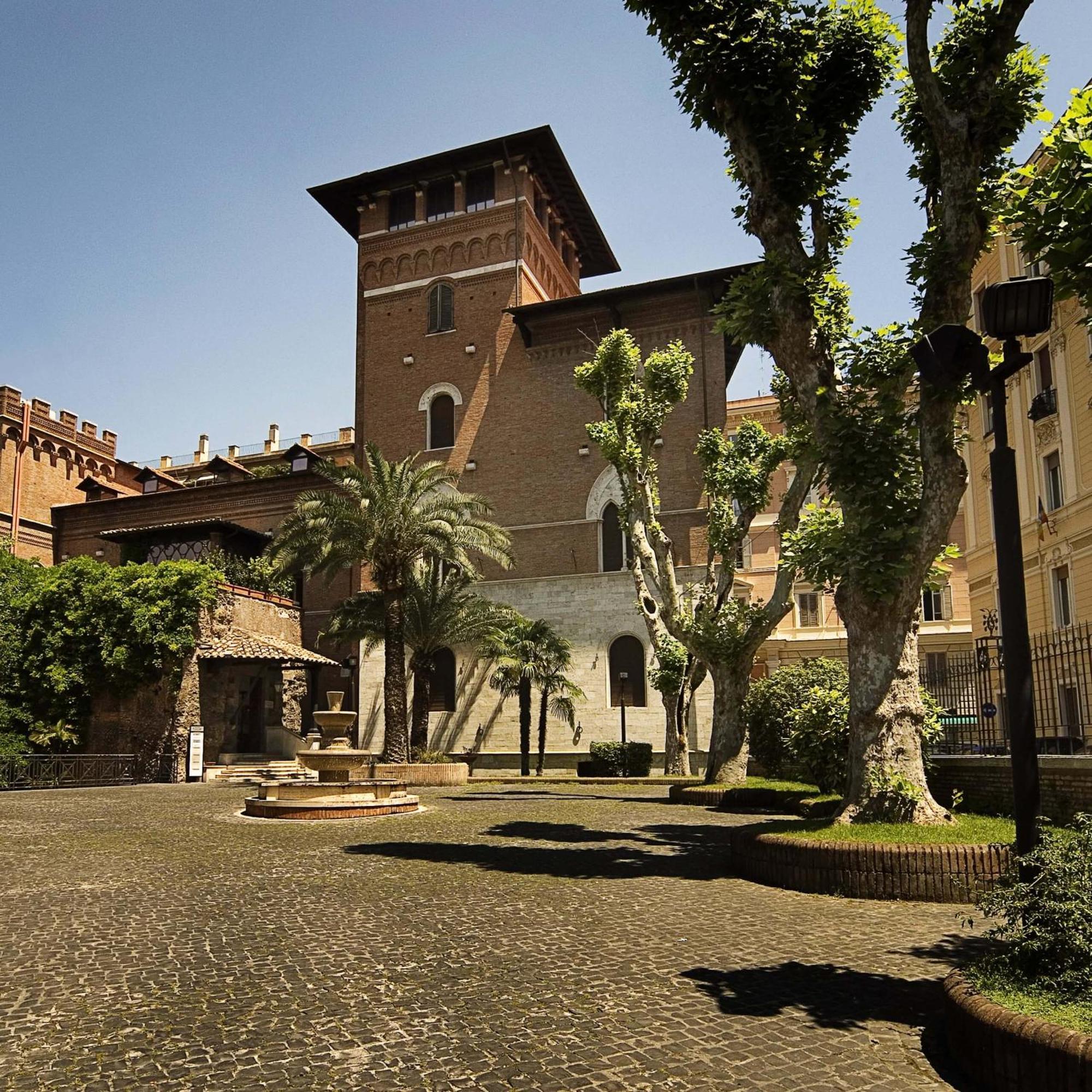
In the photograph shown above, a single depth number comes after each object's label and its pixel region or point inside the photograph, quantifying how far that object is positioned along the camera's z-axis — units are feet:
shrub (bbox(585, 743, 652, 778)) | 86.07
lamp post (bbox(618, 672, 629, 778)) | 95.96
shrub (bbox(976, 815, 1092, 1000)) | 12.91
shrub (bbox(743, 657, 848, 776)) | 58.39
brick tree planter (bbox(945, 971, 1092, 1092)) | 10.77
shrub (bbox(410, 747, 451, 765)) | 86.12
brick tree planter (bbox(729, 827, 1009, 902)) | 24.07
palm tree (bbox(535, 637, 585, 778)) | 95.25
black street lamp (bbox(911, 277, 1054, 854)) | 16.78
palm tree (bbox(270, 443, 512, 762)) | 80.89
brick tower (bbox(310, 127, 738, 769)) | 103.60
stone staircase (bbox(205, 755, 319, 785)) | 87.40
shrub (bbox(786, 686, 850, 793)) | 40.19
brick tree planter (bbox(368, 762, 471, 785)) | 78.28
